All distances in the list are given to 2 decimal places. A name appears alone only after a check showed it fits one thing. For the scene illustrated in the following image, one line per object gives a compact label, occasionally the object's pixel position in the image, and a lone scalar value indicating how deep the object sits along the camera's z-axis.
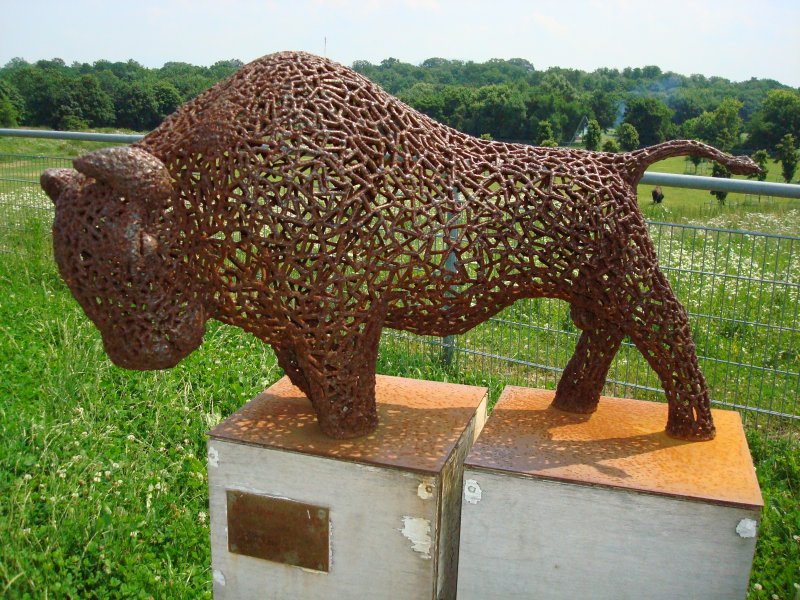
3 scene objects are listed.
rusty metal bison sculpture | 2.39
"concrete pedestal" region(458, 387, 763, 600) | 2.49
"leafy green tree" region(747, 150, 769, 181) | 25.56
